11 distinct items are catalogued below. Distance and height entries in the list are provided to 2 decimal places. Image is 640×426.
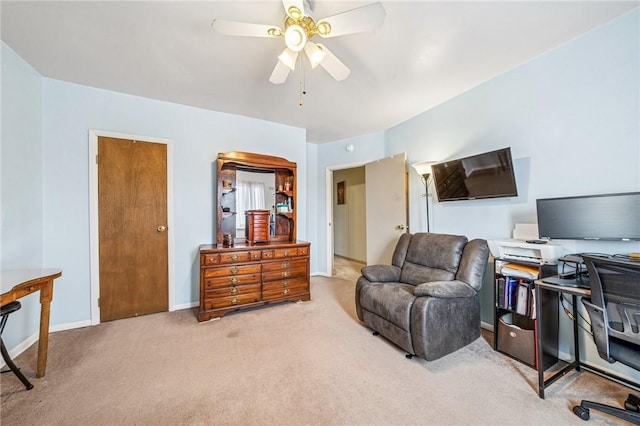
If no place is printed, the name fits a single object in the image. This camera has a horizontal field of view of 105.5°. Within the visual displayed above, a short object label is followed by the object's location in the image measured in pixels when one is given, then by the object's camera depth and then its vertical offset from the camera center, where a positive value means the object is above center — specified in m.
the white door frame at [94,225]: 2.60 -0.07
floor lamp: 2.92 +0.51
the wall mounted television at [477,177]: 2.21 +0.36
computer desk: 1.49 -0.87
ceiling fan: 1.41 +1.16
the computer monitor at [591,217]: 1.56 -0.04
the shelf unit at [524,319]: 1.83 -0.89
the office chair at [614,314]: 1.24 -0.56
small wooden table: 1.58 -0.46
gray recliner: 1.90 -0.72
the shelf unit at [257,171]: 3.08 +0.37
